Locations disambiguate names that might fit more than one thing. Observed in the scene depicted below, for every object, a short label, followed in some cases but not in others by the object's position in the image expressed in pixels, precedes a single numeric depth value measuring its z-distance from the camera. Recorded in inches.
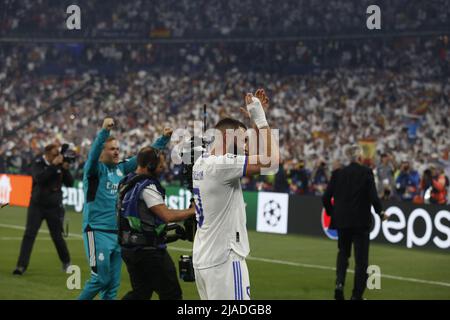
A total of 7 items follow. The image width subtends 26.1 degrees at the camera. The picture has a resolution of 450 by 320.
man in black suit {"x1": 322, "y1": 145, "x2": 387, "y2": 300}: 526.0
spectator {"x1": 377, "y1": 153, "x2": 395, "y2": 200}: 1012.5
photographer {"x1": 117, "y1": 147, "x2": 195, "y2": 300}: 372.5
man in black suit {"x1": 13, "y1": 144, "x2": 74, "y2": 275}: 636.1
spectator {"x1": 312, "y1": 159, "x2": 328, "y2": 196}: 1128.8
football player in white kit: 308.5
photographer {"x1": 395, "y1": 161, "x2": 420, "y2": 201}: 1002.7
